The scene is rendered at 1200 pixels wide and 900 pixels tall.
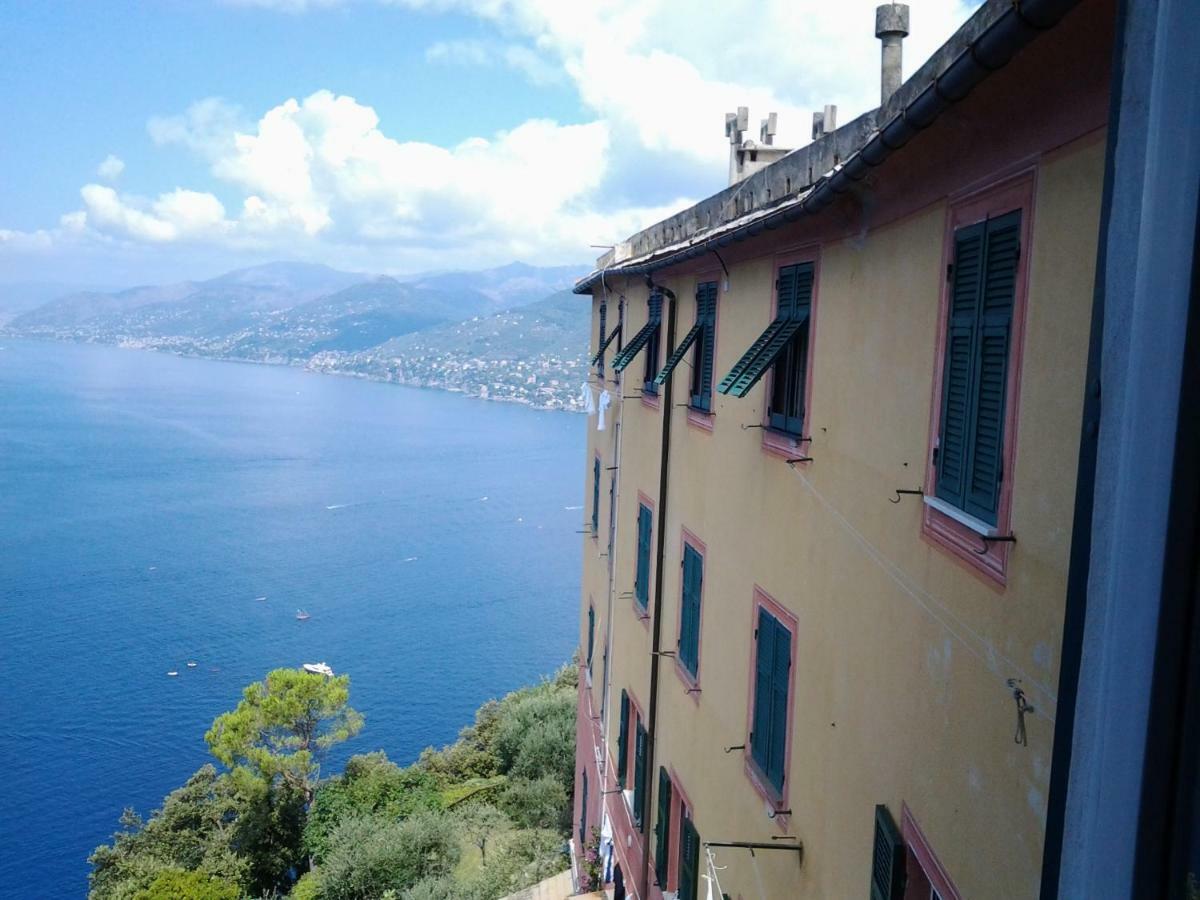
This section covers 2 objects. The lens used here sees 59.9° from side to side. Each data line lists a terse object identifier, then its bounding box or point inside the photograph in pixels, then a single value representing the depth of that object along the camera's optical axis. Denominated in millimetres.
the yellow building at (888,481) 4012
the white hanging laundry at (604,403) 15969
